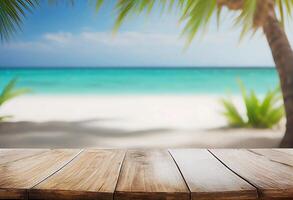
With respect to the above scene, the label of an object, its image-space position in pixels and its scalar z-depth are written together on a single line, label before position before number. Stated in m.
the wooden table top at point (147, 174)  0.71
